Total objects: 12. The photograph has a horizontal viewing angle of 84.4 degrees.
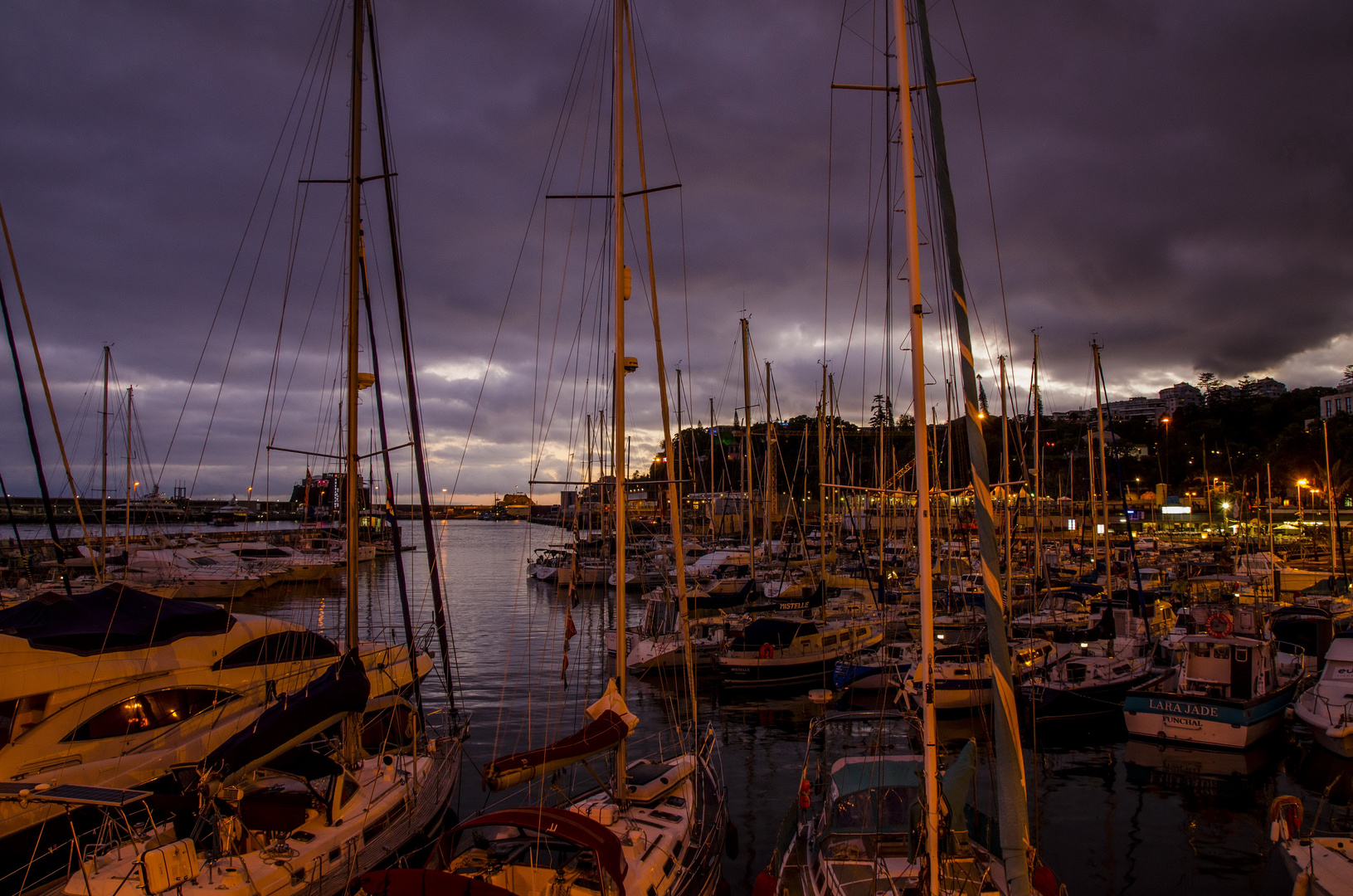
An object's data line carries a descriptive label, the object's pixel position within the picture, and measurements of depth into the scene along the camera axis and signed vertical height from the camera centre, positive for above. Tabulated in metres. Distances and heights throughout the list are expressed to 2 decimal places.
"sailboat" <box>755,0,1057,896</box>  6.95 -3.87
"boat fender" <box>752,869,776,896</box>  9.83 -5.28
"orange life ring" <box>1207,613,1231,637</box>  20.17 -3.98
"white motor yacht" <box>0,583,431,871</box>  12.20 -3.54
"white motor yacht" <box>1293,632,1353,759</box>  18.00 -5.79
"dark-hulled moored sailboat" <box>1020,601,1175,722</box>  21.80 -6.02
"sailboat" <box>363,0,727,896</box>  7.97 -4.26
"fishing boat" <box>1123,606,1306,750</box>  18.79 -5.68
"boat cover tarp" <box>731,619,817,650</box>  26.05 -5.09
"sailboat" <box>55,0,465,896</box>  8.39 -4.17
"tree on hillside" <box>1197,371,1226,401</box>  182.75 +24.20
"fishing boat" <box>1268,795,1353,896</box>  9.41 -5.04
